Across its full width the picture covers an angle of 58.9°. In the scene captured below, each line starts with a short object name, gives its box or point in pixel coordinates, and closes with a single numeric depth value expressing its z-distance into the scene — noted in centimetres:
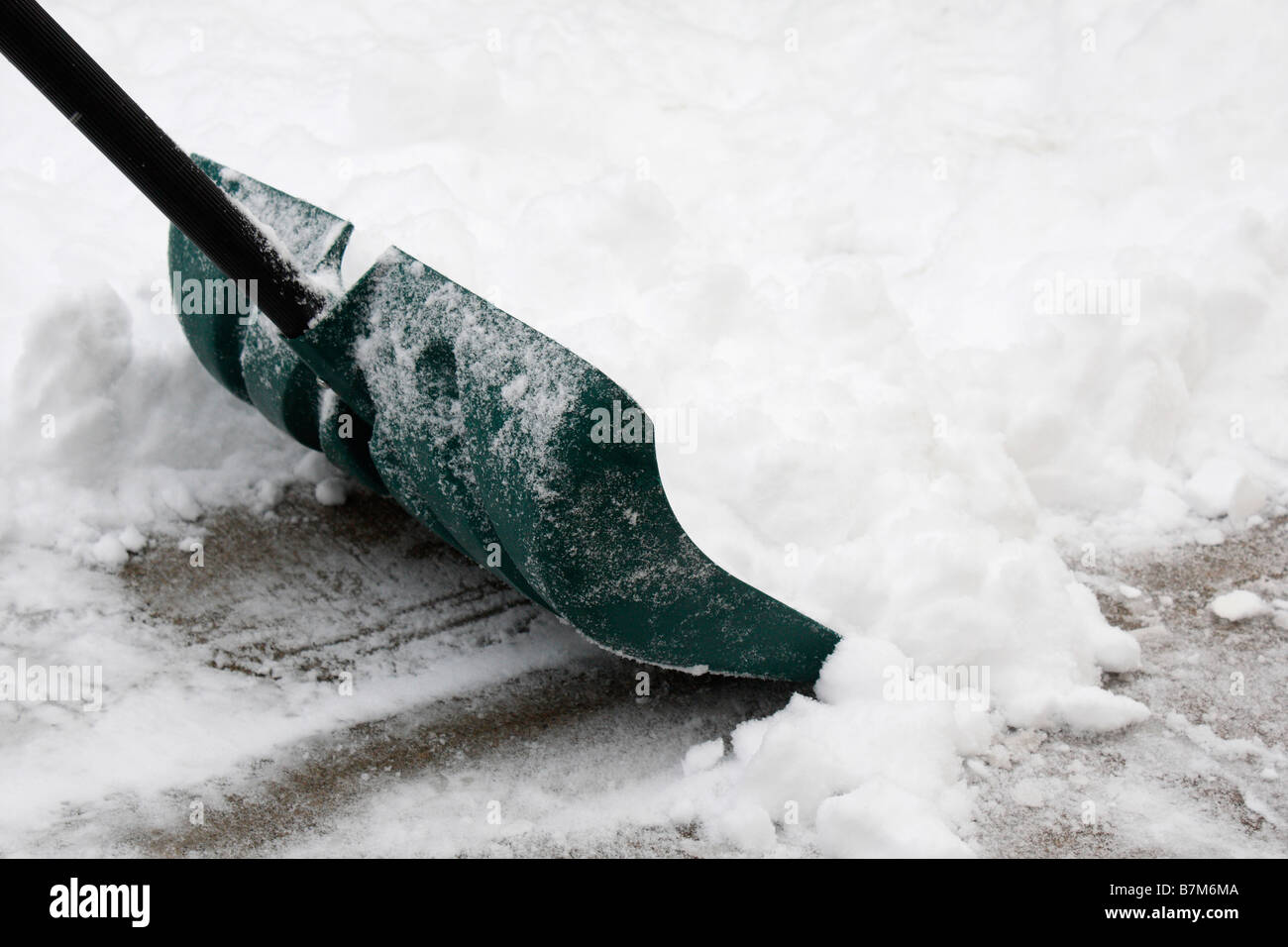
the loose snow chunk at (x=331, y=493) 303
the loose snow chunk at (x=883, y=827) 198
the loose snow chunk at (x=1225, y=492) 284
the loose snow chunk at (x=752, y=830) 211
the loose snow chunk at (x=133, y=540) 278
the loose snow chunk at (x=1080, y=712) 231
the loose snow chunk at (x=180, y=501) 291
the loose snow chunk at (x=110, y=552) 273
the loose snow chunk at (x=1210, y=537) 281
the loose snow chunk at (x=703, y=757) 231
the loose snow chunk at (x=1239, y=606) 259
